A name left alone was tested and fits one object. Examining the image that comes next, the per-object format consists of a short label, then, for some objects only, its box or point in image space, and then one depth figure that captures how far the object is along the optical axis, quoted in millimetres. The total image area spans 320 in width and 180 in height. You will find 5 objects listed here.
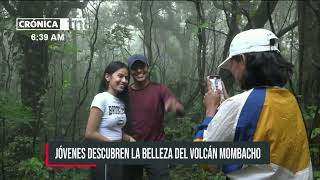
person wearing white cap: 1282
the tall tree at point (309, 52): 3383
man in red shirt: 2580
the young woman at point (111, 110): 2357
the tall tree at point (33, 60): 5059
